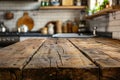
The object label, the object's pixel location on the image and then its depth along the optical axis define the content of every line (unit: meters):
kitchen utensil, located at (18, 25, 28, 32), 2.99
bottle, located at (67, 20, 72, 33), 3.12
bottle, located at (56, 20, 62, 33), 3.09
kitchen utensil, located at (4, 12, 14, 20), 3.10
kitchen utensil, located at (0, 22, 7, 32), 3.03
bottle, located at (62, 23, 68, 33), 3.12
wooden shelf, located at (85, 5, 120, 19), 1.34
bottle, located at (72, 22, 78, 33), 3.11
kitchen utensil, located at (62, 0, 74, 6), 3.04
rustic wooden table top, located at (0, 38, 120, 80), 0.54
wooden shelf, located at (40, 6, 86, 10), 2.98
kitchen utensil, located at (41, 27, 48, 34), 3.01
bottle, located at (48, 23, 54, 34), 3.01
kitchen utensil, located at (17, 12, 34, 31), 3.16
